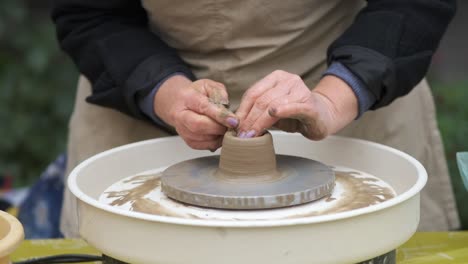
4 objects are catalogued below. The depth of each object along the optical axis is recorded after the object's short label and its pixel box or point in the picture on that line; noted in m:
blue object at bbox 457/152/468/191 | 1.98
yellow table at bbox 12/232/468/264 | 2.03
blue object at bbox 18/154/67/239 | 2.91
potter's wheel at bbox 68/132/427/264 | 1.67
